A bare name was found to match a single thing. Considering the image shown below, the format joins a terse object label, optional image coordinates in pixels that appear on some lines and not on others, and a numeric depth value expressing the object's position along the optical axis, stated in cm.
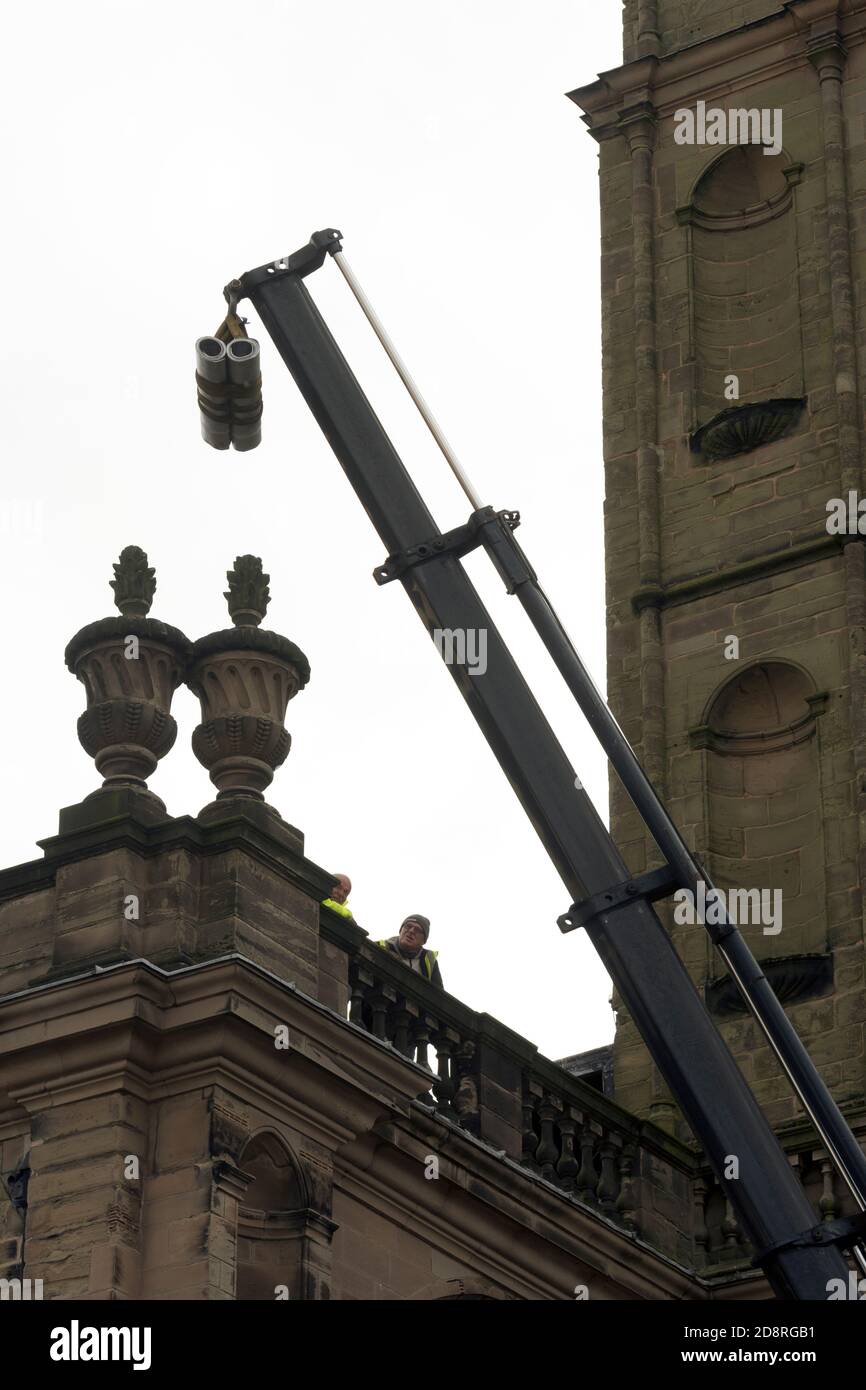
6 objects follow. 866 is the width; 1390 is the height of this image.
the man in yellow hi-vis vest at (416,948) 2250
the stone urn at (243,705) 2036
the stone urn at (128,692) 2020
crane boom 1777
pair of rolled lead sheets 2039
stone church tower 2828
